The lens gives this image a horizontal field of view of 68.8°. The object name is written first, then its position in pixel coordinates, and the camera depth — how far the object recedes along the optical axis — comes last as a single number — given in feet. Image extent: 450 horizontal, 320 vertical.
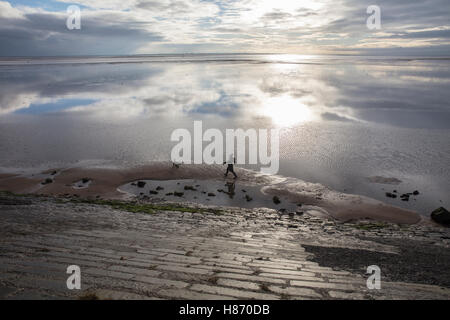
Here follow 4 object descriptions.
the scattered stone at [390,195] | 56.29
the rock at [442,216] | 46.60
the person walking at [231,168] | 65.05
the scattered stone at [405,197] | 55.06
